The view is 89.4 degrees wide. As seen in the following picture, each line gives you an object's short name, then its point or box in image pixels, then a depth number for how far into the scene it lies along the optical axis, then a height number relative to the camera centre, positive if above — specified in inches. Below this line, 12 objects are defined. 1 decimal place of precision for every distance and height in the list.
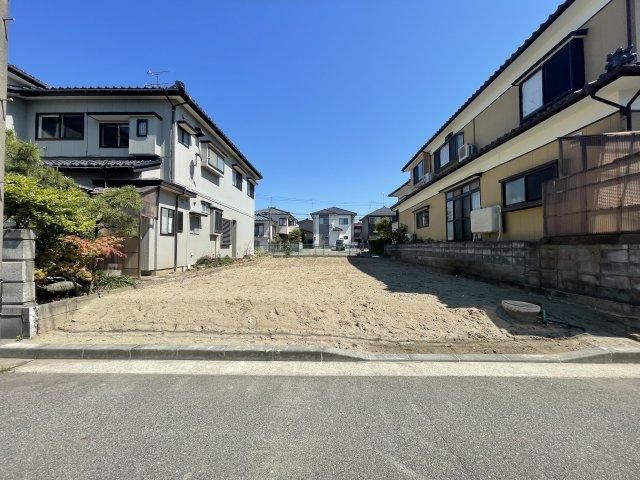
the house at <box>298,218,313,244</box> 2573.8 +160.0
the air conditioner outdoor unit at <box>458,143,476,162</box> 514.3 +156.2
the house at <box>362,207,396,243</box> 2074.3 +196.3
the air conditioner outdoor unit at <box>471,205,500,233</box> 390.6 +34.6
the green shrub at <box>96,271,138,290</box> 287.0 -32.7
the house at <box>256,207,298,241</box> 2187.5 +199.8
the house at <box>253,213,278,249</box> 1834.2 +108.1
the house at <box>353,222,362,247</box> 2657.0 +134.2
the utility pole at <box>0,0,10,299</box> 189.0 +102.6
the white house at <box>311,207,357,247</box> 2330.2 +160.1
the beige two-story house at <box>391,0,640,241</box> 230.8 +113.6
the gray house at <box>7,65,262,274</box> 435.2 +158.4
